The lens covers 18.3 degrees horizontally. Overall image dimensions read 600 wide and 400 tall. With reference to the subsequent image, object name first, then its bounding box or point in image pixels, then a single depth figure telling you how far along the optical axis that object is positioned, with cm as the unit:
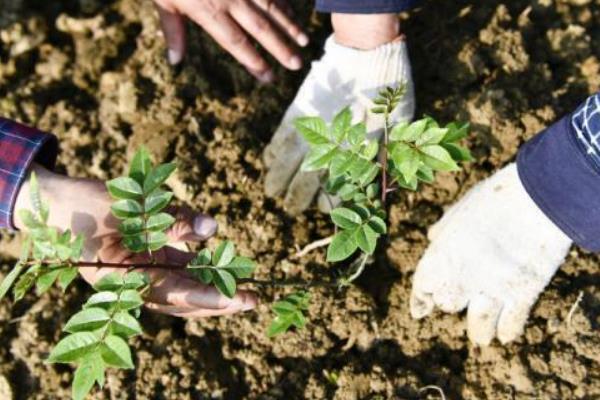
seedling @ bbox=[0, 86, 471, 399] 142
